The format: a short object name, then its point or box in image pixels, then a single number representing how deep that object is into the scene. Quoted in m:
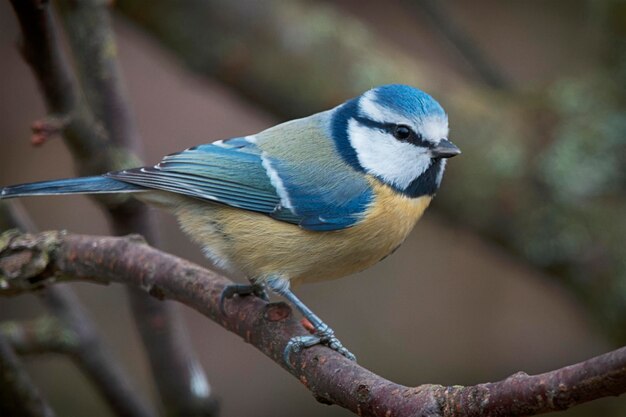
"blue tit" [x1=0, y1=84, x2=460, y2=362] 4.05
